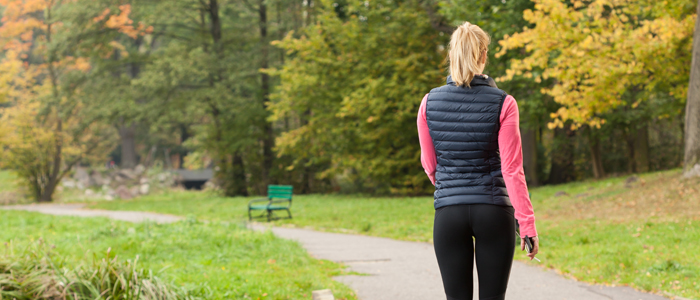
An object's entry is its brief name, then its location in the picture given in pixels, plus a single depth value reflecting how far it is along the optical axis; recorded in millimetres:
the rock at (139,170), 37534
